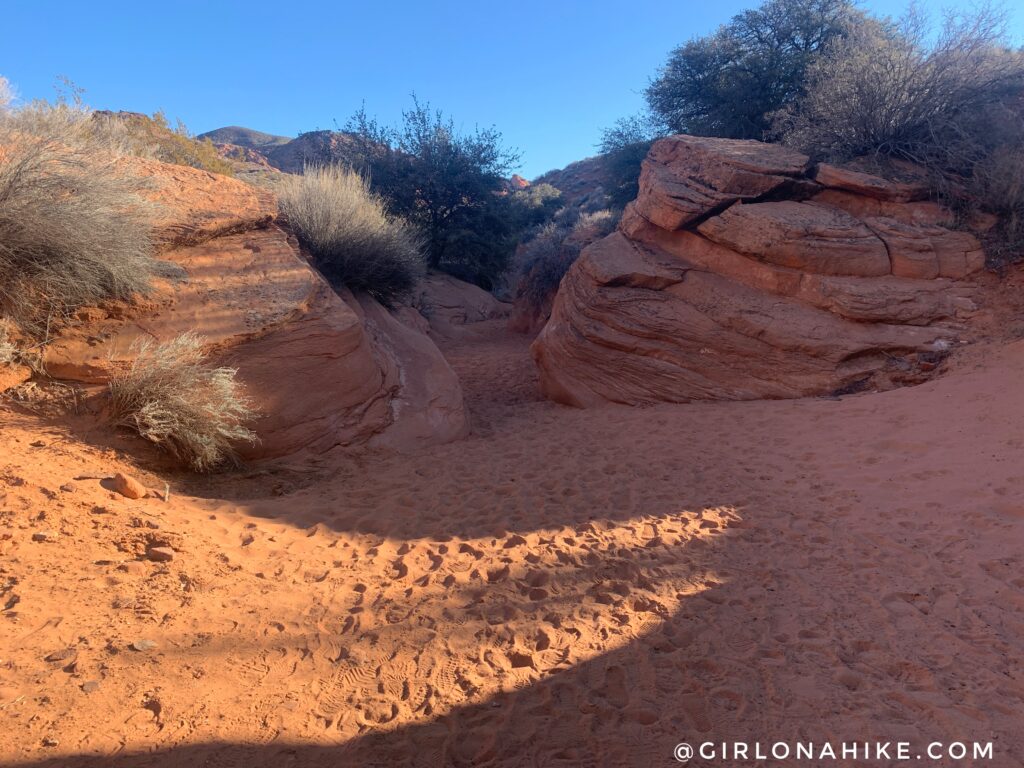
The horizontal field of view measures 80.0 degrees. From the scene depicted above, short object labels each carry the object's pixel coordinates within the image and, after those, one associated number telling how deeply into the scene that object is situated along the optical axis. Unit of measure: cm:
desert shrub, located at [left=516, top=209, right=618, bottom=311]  1385
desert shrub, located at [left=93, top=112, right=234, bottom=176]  1162
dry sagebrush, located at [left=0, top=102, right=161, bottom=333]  462
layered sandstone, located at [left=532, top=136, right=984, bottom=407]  701
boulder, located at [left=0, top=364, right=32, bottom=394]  434
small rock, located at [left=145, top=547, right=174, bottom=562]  329
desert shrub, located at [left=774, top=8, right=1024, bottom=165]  820
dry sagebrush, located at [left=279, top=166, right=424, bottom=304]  796
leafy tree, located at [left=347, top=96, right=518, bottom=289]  1695
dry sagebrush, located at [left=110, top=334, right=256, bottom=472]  452
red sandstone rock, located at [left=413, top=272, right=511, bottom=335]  1462
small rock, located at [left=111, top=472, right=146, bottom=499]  385
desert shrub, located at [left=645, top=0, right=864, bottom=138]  1344
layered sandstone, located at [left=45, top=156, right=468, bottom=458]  512
